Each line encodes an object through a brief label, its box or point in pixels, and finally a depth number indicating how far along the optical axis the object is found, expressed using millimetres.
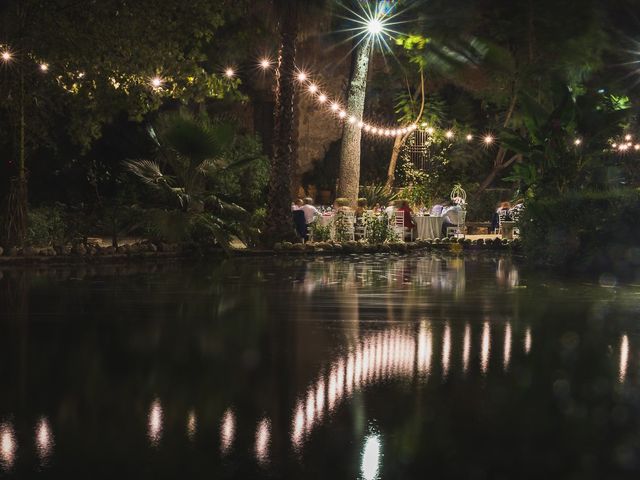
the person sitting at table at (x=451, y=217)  29609
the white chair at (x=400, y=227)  26656
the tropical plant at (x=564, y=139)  22125
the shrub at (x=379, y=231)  25812
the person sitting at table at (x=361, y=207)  28094
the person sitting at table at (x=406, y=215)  27173
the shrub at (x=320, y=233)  25781
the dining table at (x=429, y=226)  29141
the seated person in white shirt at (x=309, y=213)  26547
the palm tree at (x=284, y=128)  24438
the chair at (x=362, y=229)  26375
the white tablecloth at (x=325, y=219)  26305
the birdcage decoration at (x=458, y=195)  32416
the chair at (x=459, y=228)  29502
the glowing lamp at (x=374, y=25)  32684
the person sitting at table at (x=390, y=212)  26477
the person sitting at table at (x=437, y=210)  30109
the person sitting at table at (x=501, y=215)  31938
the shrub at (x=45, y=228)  22875
